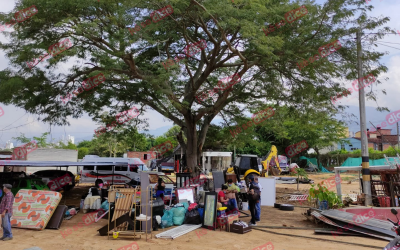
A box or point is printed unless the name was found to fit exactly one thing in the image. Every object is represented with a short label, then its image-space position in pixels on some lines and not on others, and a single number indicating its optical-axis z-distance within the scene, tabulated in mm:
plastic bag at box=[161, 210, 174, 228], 10327
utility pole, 11711
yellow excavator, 19755
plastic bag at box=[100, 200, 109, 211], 11903
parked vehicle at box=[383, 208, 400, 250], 5348
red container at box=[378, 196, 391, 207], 11359
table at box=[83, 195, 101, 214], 12731
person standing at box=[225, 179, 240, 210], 11391
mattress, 10156
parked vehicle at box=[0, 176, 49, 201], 14430
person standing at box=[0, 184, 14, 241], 8734
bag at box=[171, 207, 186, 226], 10602
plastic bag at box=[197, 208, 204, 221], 10591
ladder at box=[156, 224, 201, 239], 9091
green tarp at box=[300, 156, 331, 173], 44956
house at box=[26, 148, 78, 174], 28891
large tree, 12508
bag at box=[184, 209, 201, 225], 10547
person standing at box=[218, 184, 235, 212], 10945
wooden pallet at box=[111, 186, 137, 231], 9731
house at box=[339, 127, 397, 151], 56500
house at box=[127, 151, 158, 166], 46866
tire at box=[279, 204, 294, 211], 14047
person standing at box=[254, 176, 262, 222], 11015
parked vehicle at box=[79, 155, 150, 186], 21094
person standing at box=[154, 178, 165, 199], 12852
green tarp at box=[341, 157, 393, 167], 39812
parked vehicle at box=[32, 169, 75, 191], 18594
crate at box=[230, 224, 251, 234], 9617
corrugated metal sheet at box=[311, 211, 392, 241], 8766
